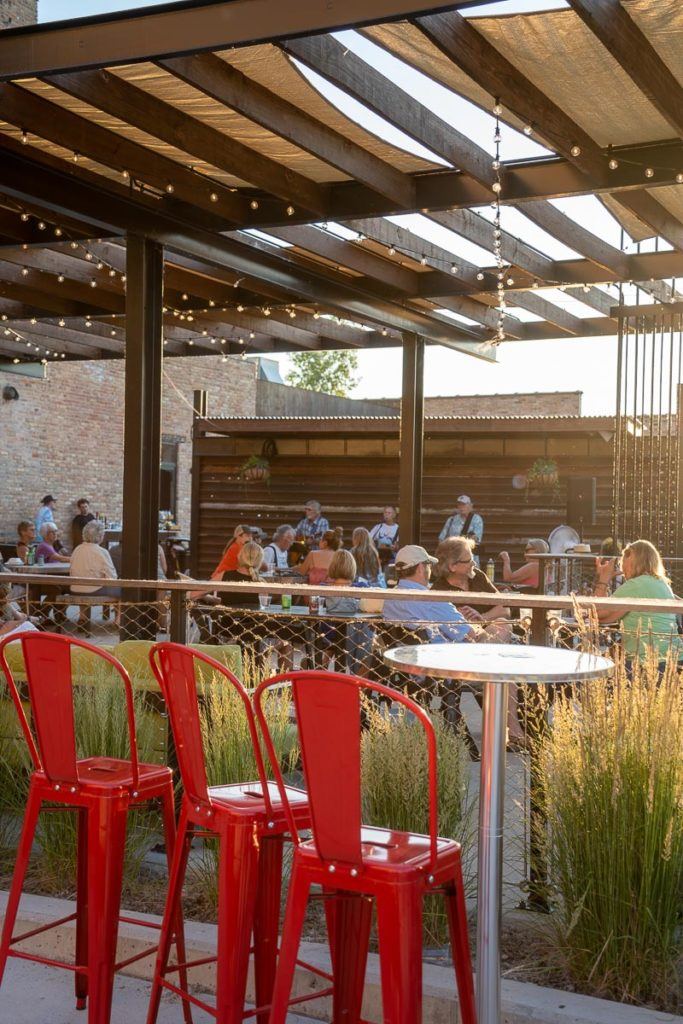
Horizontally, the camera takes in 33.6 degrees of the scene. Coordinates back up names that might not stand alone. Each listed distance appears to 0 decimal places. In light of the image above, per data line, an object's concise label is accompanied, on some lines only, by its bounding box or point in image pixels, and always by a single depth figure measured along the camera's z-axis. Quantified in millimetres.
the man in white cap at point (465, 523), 14656
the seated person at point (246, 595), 8320
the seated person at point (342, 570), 7949
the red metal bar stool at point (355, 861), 2262
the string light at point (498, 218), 6411
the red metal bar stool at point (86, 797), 2783
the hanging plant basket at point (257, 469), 17797
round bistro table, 2525
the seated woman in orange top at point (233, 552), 9109
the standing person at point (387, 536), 14219
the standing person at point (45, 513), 17438
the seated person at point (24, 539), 12883
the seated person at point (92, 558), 10203
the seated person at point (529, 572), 11617
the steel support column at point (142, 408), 7570
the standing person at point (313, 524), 15172
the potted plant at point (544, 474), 16328
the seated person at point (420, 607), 6090
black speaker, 15352
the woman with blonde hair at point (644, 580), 5570
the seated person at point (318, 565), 9442
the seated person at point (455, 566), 6816
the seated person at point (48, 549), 13430
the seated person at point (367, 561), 9008
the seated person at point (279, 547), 11578
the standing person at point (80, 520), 16766
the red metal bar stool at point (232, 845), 2588
